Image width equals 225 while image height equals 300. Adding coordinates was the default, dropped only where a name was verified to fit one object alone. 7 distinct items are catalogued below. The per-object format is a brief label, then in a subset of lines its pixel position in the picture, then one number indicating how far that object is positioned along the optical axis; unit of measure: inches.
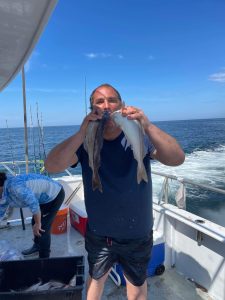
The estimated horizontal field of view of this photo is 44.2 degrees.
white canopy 62.2
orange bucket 174.7
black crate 101.7
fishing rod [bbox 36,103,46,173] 279.9
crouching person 117.1
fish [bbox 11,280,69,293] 98.4
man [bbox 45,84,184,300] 70.4
